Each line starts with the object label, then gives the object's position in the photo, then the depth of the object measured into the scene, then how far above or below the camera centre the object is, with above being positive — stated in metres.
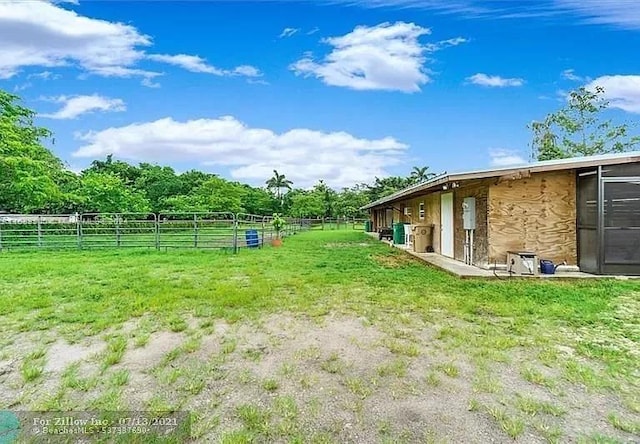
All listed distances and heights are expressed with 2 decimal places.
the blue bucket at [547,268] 7.69 -0.96
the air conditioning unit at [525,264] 7.57 -0.87
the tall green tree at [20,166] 18.58 +2.72
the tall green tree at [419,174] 52.38 +6.04
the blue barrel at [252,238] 13.94 -0.62
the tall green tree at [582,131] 27.52 +6.20
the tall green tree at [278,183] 55.69 +5.24
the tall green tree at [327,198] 46.13 +2.65
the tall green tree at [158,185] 44.12 +4.09
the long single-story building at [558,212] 7.38 +0.12
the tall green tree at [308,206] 42.56 +1.54
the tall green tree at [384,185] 48.19 +4.29
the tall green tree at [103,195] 26.70 +1.84
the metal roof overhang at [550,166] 7.34 +0.99
